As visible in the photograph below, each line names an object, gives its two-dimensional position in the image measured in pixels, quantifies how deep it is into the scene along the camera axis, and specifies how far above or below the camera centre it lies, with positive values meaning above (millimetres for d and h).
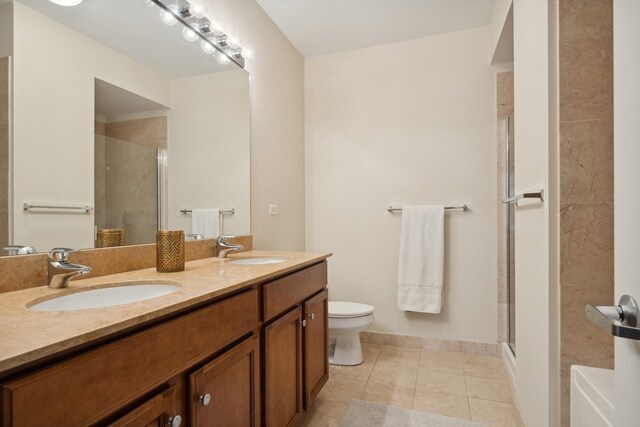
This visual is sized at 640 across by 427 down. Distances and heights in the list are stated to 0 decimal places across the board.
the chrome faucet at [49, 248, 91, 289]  999 -166
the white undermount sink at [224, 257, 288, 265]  1812 -251
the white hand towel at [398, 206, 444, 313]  2549 -346
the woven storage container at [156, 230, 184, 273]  1305 -146
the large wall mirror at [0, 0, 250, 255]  1017 +338
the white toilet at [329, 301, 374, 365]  2260 -767
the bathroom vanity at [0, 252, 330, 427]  566 -316
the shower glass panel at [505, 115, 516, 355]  2354 -114
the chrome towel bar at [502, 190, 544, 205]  1302 +78
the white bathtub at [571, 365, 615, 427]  819 -475
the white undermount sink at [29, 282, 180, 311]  938 -252
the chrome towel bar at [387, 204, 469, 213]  2549 +51
